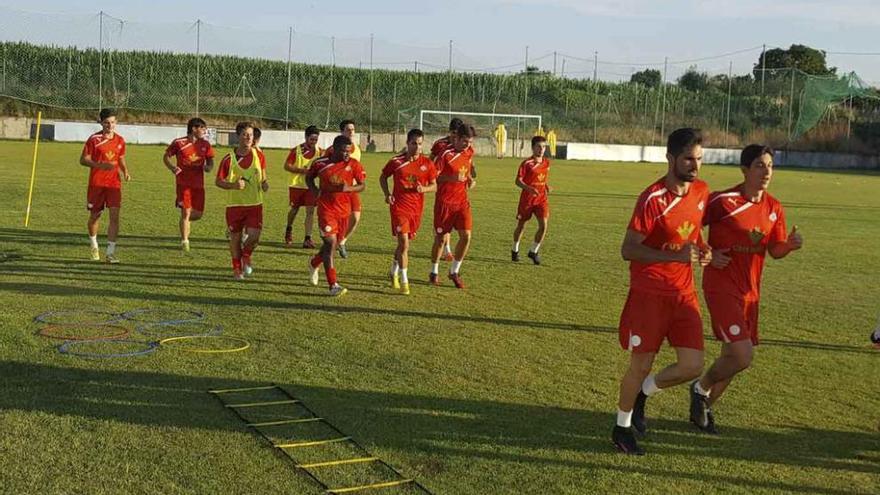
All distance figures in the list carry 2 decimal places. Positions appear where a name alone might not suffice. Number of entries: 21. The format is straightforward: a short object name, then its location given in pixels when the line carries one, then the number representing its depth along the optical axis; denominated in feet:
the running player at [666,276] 21.35
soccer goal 190.49
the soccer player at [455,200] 44.70
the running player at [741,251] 23.66
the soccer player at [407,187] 42.86
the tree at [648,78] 228.26
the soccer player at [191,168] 51.29
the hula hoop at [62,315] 33.40
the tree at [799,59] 345.51
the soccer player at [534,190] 53.75
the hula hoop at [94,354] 28.73
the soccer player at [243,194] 43.91
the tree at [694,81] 231.71
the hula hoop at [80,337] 30.73
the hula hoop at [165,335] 32.01
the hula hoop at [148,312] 34.35
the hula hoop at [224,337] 29.89
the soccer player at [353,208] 50.08
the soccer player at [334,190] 40.40
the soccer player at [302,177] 54.24
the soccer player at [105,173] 46.88
